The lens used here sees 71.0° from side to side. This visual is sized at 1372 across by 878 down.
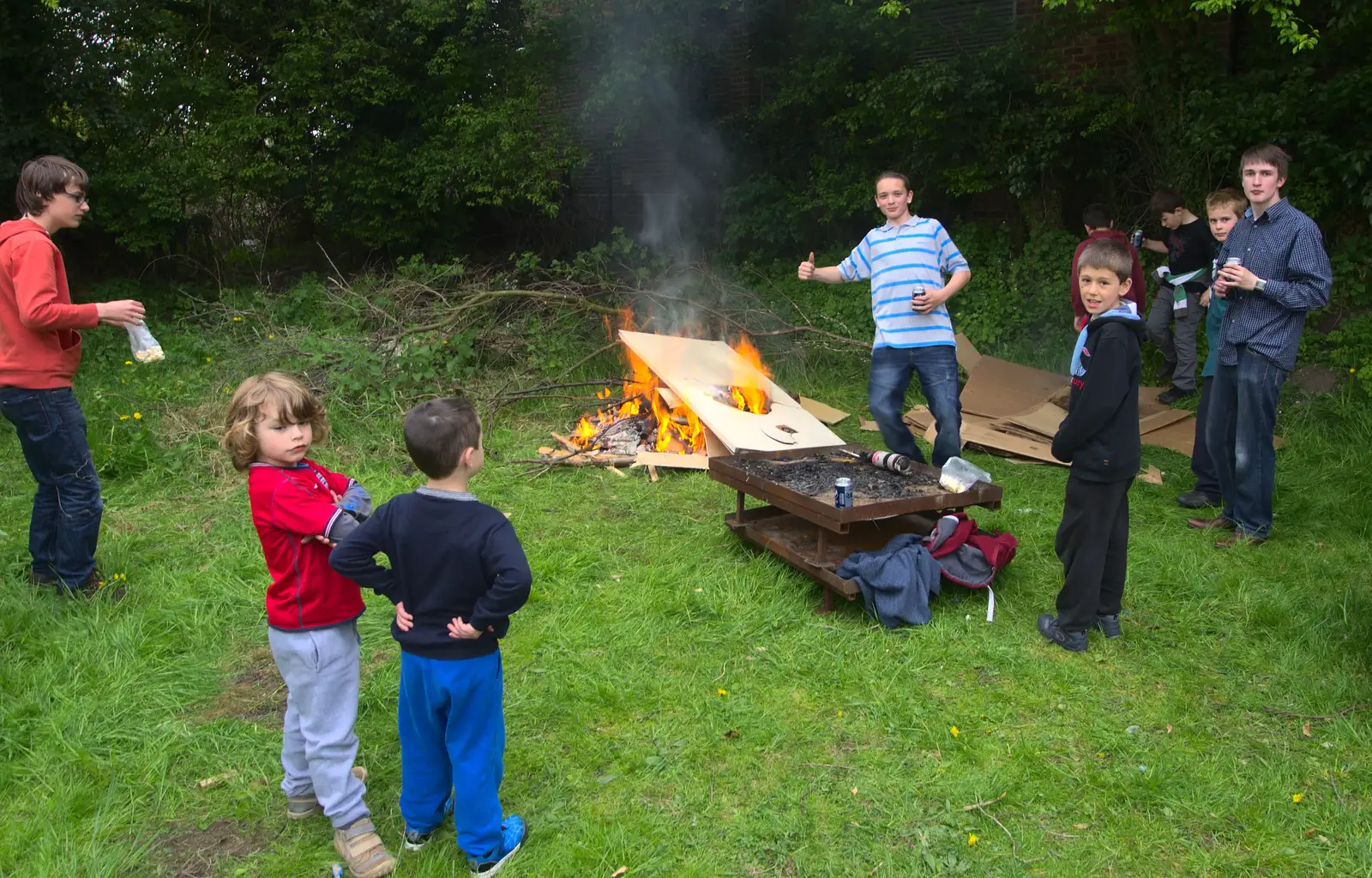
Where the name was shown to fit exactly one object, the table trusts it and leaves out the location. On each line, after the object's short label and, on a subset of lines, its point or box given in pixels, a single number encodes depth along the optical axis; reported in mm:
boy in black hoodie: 3799
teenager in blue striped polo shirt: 5598
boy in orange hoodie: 4191
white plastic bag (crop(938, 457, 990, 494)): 4730
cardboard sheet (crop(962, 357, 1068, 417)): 7945
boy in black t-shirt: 7891
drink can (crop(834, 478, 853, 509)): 4430
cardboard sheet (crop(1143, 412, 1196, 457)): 7242
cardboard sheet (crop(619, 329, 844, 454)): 6523
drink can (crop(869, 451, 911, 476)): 5090
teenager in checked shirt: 4797
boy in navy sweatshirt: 2533
